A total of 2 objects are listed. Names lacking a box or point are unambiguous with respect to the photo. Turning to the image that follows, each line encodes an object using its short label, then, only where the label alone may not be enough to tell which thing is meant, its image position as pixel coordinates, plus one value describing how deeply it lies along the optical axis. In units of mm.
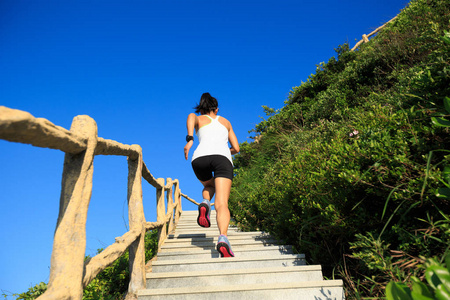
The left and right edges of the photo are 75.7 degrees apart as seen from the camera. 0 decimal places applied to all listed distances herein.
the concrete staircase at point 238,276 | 2316
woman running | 3564
